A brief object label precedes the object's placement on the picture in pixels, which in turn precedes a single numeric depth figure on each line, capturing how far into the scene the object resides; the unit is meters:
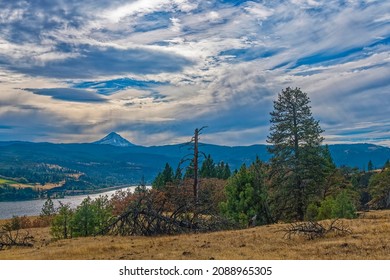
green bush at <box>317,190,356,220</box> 32.03
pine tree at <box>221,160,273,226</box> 36.59
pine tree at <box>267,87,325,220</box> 40.50
